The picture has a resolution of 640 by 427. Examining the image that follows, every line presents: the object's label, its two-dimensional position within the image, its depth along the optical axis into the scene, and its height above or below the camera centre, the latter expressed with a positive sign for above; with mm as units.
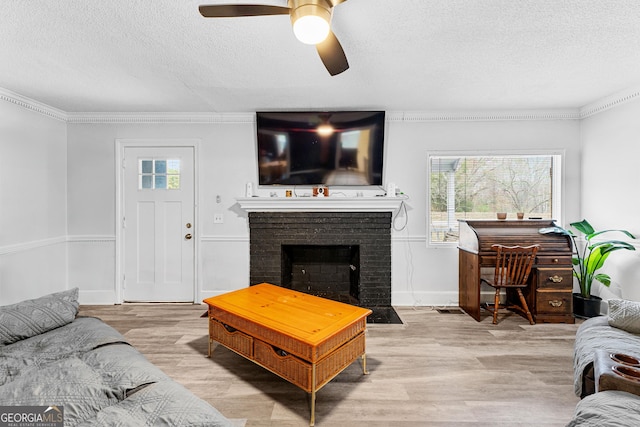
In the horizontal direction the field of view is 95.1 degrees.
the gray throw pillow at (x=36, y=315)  1646 -651
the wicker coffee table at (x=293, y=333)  1771 -845
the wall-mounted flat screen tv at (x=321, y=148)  3512 +740
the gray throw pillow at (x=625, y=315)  1910 -713
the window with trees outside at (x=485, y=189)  3699 +248
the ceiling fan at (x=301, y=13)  1413 +971
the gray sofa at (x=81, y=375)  1128 -771
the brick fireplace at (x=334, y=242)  3570 -413
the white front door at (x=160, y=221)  3729 -168
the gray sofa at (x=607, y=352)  1152 -810
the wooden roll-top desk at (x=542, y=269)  3105 -642
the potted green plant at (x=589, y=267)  3051 -635
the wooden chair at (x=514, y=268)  3006 -623
